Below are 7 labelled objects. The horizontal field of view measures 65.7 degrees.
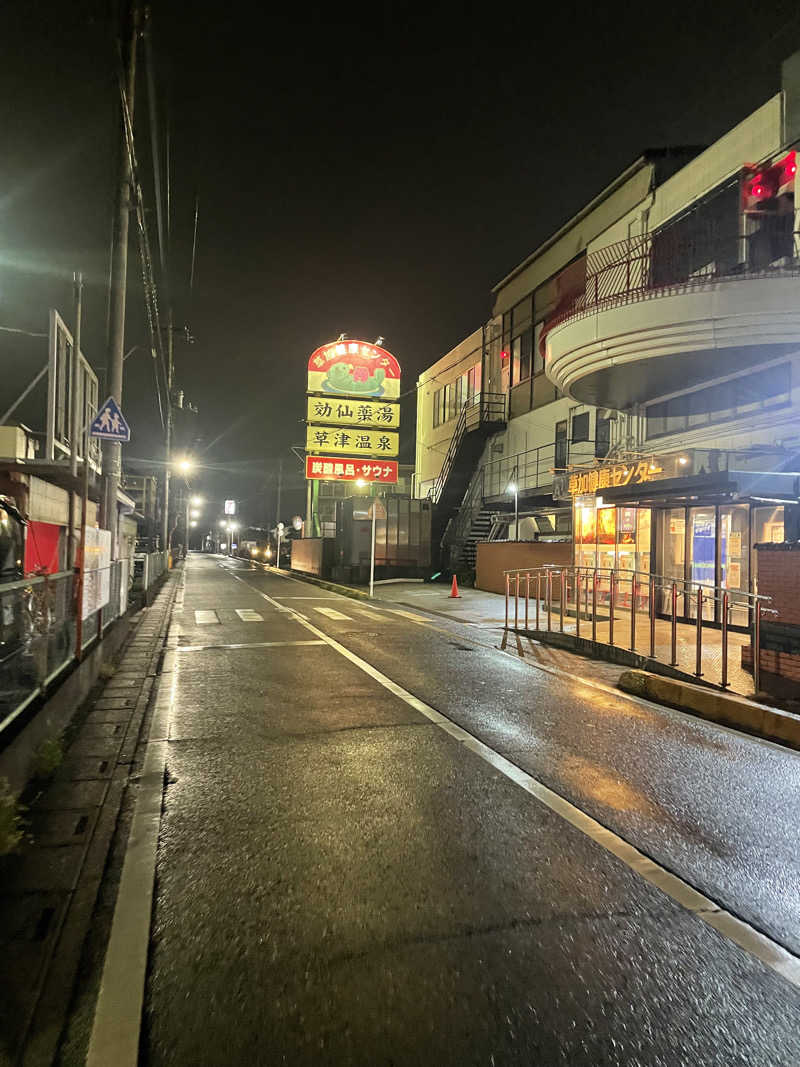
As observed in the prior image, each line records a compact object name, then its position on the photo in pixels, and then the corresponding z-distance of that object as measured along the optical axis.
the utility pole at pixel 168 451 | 26.99
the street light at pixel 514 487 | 25.03
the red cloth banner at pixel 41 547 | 10.50
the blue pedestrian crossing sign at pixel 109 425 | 9.32
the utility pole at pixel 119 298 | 9.84
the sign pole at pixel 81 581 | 7.91
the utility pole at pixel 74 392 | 8.66
